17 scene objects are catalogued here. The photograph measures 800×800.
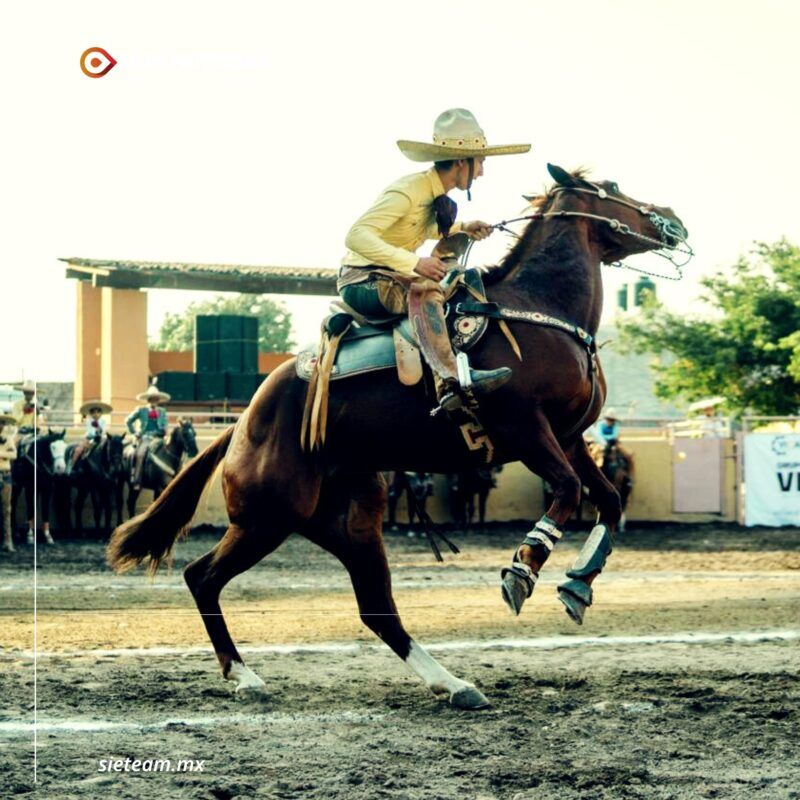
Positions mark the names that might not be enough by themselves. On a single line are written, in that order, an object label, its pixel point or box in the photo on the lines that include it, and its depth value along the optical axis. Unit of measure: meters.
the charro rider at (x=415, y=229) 6.76
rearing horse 6.59
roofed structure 29.03
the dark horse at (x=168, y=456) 20.70
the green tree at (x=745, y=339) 37.94
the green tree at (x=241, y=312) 63.03
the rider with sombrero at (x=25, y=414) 19.20
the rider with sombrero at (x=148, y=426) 21.05
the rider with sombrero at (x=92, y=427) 21.20
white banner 23.14
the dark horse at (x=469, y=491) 22.52
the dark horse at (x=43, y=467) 19.89
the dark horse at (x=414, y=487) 21.56
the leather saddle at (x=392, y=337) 6.72
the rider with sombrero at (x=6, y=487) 18.11
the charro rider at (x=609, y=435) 22.78
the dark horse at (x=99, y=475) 21.02
